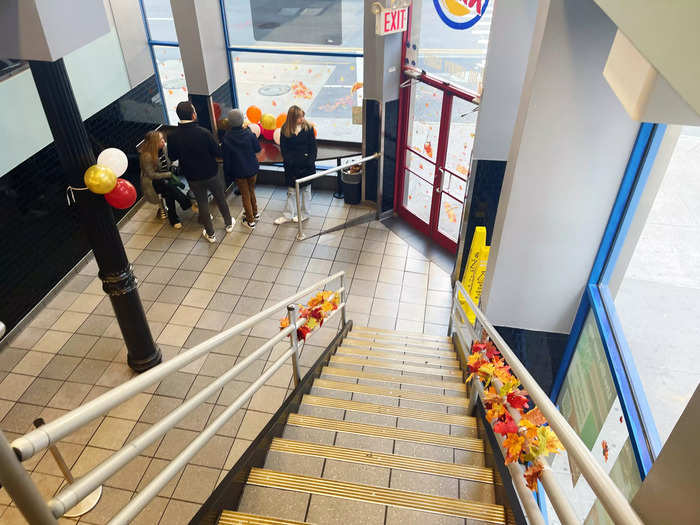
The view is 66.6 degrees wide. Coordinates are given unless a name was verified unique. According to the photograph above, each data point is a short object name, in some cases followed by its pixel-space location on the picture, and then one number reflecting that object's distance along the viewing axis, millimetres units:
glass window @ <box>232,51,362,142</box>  7238
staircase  2344
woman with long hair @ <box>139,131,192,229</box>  6523
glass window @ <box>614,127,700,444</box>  2477
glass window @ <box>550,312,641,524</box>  2801
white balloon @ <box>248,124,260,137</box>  7512
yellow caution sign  5297
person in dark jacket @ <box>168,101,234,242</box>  6023
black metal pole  3471
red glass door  6176
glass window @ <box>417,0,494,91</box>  5259
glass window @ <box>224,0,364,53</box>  6781
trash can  7484
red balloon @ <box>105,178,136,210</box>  3879
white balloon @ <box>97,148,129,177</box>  3961
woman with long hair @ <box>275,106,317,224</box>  6562
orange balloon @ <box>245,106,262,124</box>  7598
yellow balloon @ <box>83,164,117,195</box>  3732
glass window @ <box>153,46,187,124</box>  7344
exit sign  5734
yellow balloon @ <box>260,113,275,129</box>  7492
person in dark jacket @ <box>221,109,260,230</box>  6430
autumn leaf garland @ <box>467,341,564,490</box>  2045
